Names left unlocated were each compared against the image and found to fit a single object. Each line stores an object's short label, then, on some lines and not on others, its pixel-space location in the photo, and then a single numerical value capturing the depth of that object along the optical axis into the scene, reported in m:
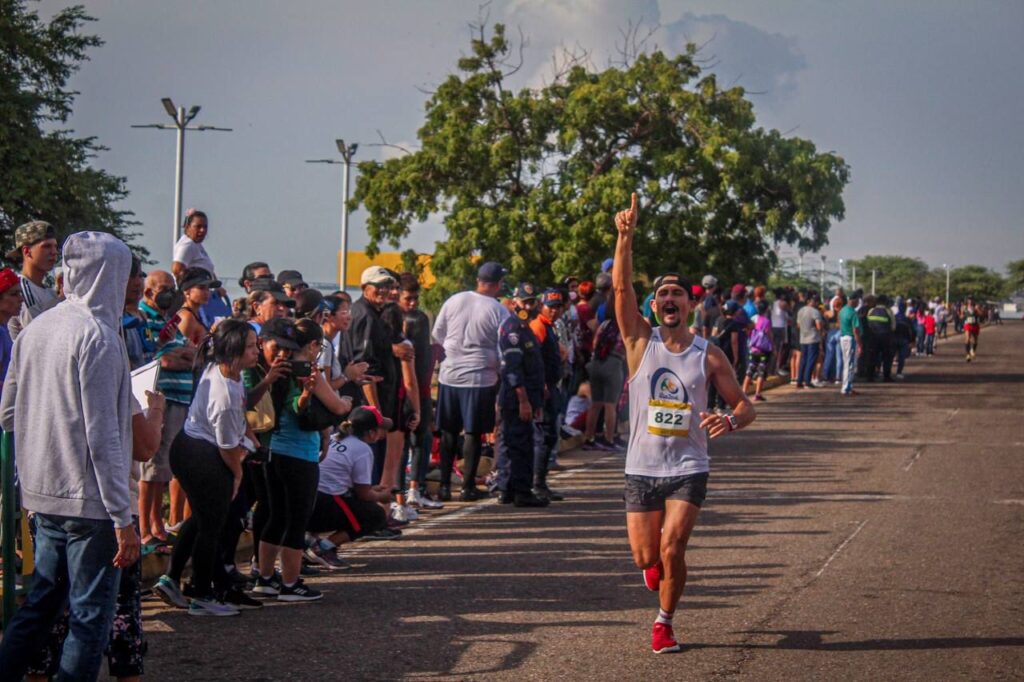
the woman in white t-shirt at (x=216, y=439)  7.74
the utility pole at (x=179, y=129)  33.50
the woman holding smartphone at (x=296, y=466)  8.30
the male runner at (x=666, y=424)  7.36
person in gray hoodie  5.10
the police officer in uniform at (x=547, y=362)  13.16
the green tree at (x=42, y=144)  36.19
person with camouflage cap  7.40
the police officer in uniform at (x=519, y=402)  12.37
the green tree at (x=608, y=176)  35.19
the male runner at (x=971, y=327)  46.00
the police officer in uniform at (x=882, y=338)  31.48
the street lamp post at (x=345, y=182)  41.50
